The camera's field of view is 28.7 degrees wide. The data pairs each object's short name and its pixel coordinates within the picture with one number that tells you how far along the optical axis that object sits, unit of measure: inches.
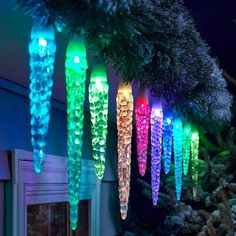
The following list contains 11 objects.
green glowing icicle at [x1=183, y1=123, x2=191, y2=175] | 73.2
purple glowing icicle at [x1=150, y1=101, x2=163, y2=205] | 54.2
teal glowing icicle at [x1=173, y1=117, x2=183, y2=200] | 65.1
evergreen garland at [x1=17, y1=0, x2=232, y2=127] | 31.0
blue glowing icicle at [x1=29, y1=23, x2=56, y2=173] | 30.7
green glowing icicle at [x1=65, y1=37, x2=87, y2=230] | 33.2
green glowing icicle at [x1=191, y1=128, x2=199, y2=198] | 81.5
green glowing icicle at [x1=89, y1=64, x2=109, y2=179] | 38.7
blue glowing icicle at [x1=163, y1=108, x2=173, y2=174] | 59.6
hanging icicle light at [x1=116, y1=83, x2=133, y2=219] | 46.4
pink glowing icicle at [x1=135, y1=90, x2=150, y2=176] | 54.3
